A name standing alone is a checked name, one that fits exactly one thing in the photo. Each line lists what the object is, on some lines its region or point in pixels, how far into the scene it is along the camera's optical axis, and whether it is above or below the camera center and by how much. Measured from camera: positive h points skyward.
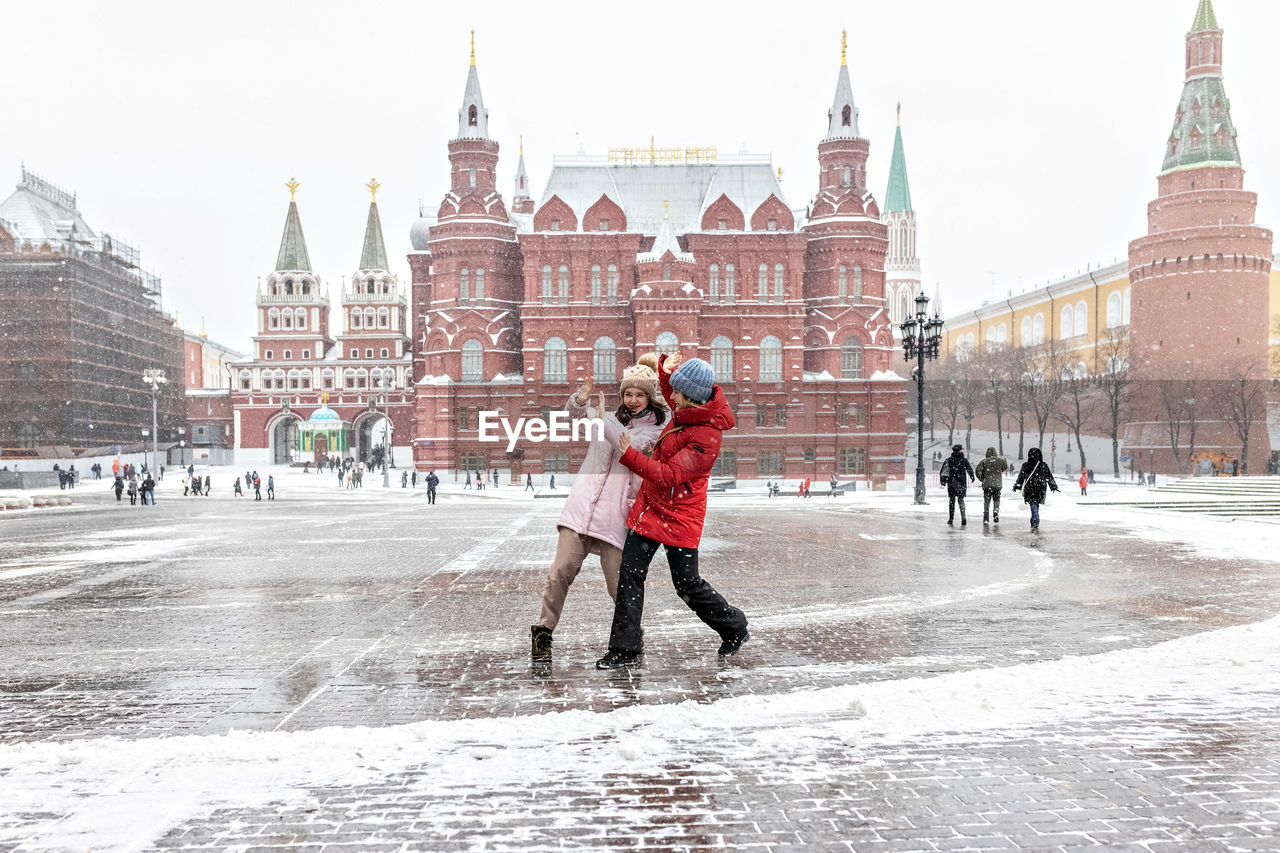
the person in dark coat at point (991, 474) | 17.33 -0.85
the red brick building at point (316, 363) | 71.50 +5.62
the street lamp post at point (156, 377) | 48.41 +3.35
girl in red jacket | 5.47 -0.40
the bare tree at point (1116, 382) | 51.42 +2.46
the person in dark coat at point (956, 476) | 17.19 -0.88
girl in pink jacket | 5.73 -0.38
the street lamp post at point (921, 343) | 26.77 +2.52
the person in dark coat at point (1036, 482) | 16.25 -0.94
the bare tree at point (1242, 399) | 49.09 +1.40
